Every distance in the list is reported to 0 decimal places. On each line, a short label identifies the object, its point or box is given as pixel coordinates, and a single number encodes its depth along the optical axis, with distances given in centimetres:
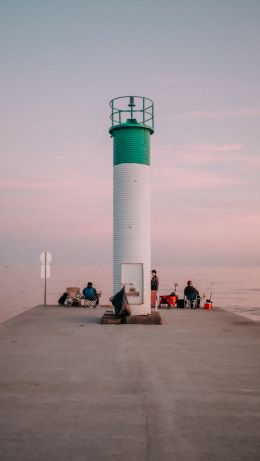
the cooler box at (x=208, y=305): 2606
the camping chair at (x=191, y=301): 2636
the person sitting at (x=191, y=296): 2612
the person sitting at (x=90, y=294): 2586
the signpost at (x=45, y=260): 2650
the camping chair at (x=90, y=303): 2611
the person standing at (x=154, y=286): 2495
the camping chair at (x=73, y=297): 2678
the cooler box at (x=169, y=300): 2645
